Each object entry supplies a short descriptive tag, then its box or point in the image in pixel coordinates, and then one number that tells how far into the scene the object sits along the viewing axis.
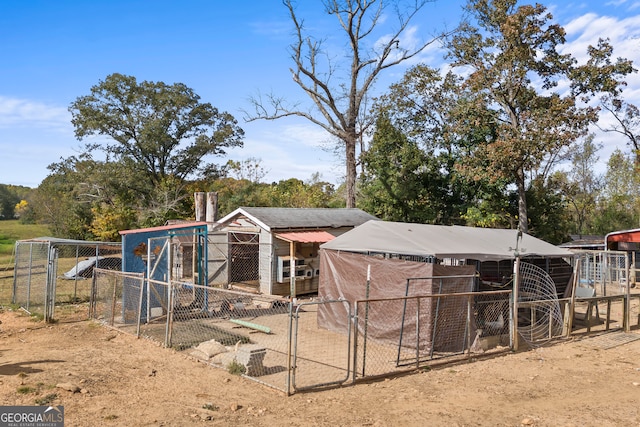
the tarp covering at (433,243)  11.36
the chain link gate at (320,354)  8.14
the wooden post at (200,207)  20.69
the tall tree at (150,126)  38.06
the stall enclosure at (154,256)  12.59
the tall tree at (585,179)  48.88
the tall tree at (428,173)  26.17
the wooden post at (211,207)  19.48
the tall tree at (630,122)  33.38
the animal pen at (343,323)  8.91
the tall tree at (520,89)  23.56
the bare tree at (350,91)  30.08
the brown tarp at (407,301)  10.21
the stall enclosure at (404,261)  10.57
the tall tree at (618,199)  41.41
